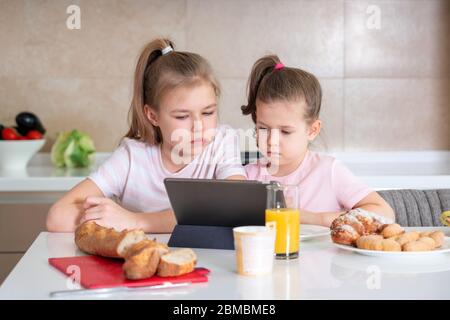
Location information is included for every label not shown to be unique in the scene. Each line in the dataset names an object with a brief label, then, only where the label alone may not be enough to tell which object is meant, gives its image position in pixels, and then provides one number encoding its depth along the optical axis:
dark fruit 2.83
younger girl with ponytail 1.86
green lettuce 2.80
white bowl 2.74
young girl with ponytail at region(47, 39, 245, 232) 1.81
